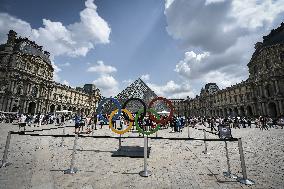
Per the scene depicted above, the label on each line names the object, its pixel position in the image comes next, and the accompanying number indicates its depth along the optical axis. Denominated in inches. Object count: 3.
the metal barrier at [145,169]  178.3
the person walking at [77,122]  629.5
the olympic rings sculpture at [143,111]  379.1
